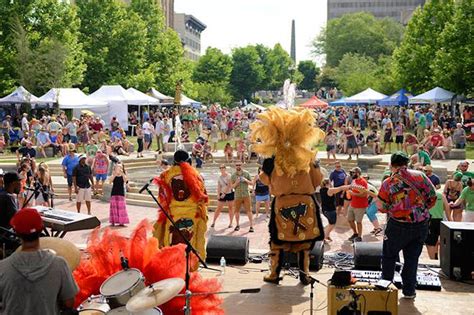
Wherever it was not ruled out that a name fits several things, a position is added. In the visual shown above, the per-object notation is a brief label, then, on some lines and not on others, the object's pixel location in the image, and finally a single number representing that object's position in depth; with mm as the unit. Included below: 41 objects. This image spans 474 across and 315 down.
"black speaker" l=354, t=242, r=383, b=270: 8945
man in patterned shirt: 7473
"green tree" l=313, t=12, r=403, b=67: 95875
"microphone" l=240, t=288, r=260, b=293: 5699
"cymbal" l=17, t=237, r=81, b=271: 6133
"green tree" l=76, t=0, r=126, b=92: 48844
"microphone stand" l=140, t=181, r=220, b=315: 5795
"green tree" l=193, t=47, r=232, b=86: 86938
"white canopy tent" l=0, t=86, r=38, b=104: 32719
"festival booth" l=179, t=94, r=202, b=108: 46188
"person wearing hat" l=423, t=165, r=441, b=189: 12250
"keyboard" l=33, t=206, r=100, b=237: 9125
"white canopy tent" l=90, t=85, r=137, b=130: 35250
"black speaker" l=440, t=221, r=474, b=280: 8469
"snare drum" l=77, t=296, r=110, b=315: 5944
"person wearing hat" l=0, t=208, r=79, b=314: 4594
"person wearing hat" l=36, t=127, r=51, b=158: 25731
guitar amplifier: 6617
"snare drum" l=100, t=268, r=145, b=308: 5574
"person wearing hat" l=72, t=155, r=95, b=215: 15602
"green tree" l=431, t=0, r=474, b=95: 34500
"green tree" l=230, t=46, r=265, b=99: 97125
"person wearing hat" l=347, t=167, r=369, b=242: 12703
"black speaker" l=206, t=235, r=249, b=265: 9758
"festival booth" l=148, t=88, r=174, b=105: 44050
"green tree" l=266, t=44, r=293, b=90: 109000
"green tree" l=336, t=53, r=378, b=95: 65000
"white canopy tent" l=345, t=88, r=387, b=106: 40844
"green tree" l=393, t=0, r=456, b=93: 42906
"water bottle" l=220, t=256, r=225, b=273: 9211
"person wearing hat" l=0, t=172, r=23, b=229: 7746
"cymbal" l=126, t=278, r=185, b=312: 5164
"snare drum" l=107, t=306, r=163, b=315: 5432
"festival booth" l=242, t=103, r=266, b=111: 49444
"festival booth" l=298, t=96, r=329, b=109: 40719
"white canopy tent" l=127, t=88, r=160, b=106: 35819
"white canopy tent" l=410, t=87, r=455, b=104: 34469
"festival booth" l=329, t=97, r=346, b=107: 42550
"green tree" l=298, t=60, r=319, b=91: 132625
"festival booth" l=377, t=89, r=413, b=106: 40188
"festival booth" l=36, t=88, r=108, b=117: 32844
